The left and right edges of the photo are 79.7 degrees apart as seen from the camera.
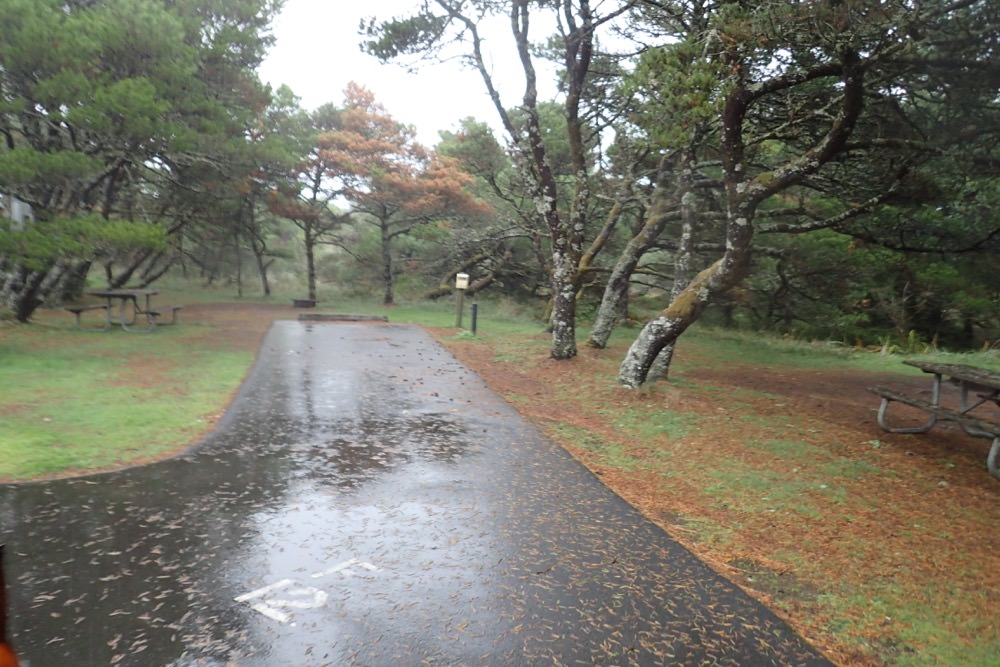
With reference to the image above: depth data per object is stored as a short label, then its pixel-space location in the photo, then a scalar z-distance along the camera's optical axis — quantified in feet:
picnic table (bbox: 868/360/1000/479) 20.30
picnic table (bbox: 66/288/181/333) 45.37
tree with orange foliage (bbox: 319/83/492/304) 72.64
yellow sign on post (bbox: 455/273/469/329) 51.29
